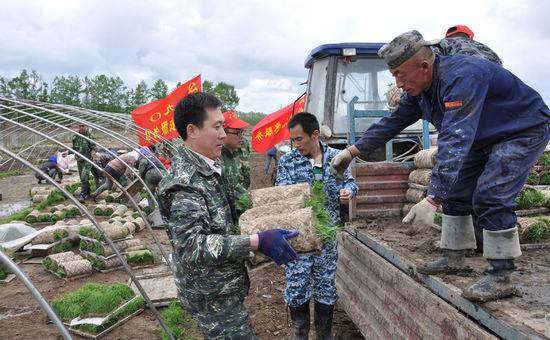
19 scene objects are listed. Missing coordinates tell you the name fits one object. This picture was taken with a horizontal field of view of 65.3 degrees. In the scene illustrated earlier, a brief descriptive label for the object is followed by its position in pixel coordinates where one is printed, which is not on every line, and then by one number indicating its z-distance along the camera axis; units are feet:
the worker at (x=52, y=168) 52.92
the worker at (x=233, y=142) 15.57
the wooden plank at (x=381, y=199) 14.62
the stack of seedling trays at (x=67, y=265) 20.85
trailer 6.99
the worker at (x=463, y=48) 8.08
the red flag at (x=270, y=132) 32.40
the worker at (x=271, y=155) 49.85
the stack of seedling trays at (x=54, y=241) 24.48
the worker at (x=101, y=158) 39.68
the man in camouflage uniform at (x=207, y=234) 6.22
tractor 20.17
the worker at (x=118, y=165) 27.20
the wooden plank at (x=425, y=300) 7.00
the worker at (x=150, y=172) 26.66
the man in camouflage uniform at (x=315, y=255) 11.48
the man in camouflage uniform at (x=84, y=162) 39.52
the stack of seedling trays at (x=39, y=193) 41.04
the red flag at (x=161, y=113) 33.14
